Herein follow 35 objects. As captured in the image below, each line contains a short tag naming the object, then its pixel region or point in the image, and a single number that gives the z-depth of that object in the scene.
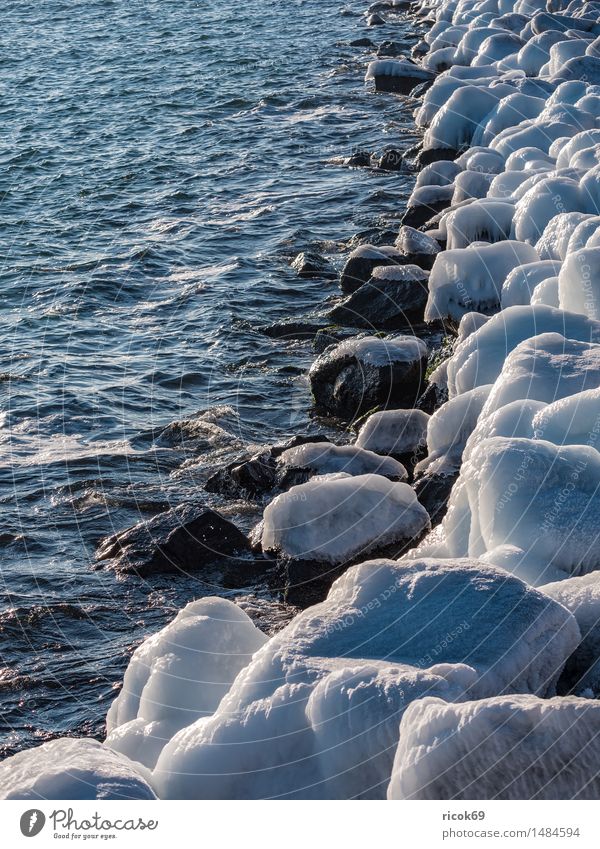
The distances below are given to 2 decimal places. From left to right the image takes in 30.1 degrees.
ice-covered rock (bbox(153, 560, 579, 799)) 5.73
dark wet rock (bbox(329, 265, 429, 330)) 14.54
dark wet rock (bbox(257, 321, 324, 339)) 14.98
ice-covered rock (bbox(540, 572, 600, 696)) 6.25
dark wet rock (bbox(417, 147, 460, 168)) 20.42
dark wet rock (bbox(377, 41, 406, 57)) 30.38
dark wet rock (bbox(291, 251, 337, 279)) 16.83
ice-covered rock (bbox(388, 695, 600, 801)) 5.12
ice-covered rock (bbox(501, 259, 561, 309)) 12.19
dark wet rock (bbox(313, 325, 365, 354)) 14.40
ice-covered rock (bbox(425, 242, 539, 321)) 13.34
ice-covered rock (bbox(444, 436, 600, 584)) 7.50
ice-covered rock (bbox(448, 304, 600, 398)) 10.36
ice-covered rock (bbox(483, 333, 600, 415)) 9.28
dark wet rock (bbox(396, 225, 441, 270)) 15.88
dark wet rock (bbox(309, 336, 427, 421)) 12.27
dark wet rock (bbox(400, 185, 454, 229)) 17.92
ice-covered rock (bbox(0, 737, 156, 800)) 5.33
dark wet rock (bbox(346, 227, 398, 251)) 17.61
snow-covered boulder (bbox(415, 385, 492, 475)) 10.28
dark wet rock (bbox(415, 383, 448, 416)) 11.89
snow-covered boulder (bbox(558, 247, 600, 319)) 10.69
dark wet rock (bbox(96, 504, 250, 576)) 9.93
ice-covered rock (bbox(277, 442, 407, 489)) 10.63
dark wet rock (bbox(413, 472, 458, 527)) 9.94
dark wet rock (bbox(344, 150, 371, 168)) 21.77
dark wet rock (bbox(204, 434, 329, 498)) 11.03
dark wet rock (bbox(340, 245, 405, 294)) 15.83
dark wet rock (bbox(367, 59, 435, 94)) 27.28
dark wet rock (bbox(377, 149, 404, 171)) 21.41
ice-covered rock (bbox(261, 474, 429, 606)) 9.52
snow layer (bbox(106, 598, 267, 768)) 6.79
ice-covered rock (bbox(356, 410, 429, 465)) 11.24
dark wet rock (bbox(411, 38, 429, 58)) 29.78
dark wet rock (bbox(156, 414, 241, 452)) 12.23
